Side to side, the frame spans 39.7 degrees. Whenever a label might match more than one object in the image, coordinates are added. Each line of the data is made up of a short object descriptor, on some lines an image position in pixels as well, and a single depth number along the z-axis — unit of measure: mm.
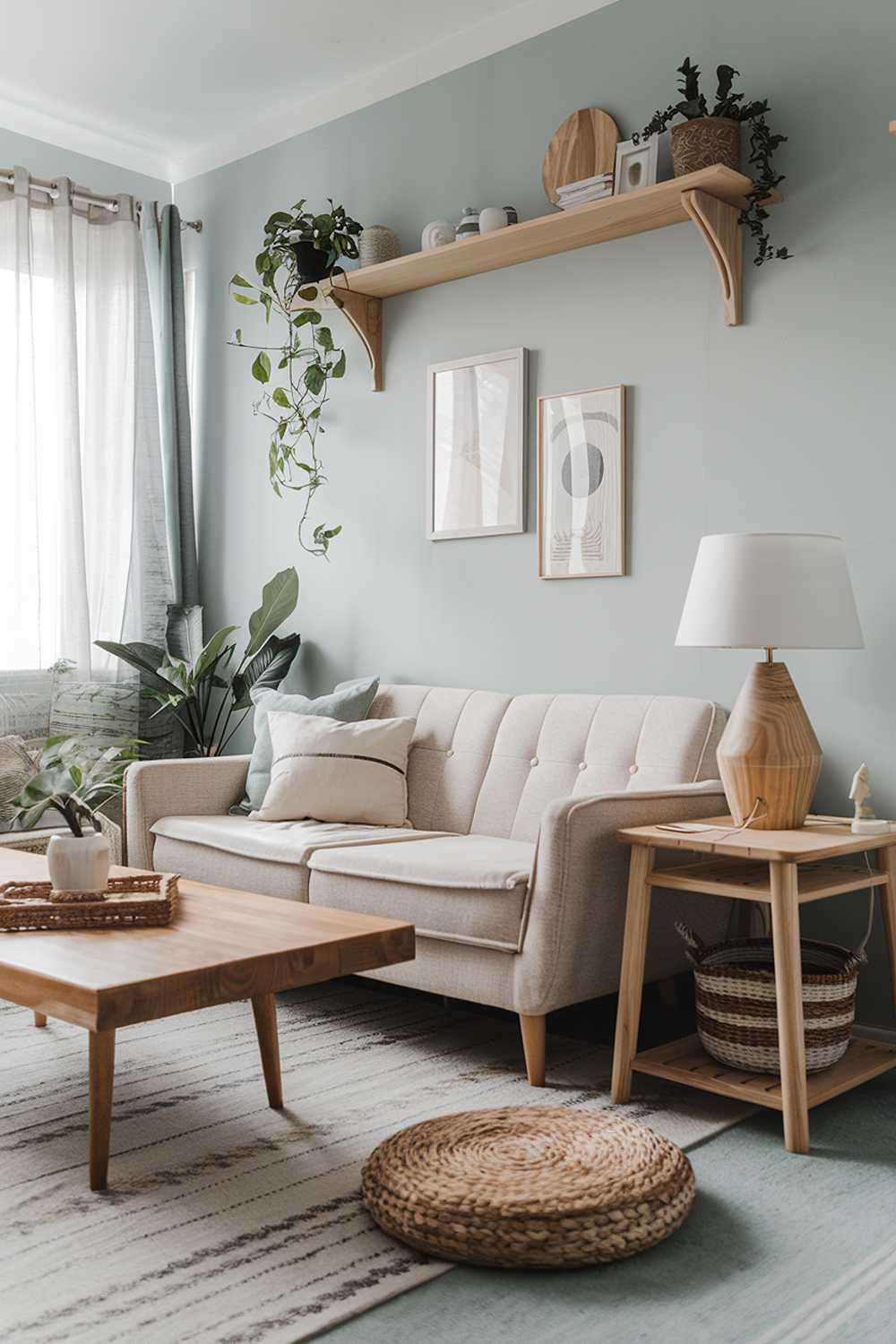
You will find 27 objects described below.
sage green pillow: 3691
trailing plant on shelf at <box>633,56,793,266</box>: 3043
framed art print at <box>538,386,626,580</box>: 3434
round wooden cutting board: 3412
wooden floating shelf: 3043
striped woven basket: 2445
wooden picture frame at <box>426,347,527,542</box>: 3705
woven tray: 2334
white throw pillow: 3457
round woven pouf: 1800
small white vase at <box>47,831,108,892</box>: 2451
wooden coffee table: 1925
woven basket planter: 3053
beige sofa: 2584
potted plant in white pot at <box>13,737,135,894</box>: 2451
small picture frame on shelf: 3211
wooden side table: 2285
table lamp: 2551
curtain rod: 4395
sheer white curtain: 4367
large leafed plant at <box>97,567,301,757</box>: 4254
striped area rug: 1719
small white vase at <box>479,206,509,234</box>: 3547
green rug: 1654
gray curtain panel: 4742
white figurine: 2555
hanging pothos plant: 3982
